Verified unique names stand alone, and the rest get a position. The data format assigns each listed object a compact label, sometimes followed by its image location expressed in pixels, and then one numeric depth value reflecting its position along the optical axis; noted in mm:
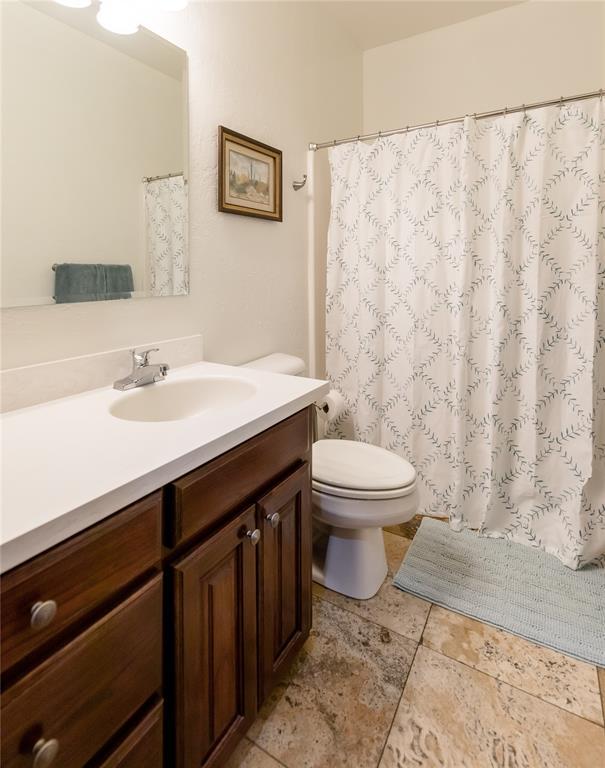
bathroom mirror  943
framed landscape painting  1477
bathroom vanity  525
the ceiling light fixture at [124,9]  1071
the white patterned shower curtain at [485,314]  1600
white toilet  1405
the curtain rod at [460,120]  1505
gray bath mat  1384
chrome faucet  1121
